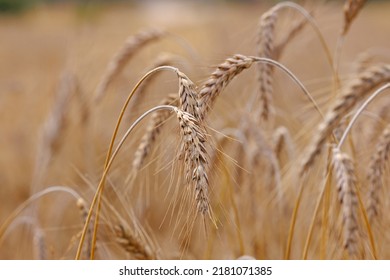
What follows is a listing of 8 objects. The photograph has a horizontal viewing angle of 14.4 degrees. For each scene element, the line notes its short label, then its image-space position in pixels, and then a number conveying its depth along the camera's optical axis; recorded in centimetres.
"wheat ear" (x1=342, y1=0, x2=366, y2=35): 125
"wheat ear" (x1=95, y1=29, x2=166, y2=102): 144
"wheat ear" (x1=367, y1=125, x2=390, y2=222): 113
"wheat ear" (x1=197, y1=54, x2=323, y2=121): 106
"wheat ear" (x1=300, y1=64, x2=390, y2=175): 111
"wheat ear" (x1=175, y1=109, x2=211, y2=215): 98
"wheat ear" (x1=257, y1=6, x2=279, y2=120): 121
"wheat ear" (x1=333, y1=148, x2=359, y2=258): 104
